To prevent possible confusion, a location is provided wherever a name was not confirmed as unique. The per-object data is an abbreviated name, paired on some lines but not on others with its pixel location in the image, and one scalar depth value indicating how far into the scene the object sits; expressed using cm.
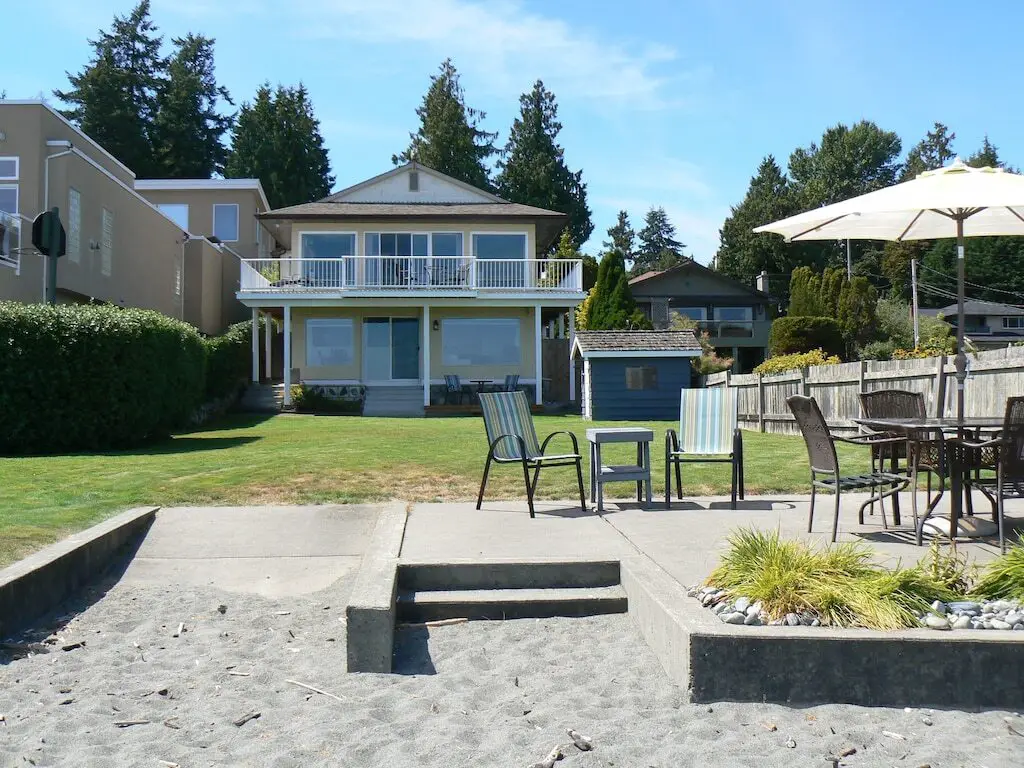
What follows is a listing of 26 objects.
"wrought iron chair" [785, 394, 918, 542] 604
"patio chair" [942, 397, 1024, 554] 543
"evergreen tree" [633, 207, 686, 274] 8456
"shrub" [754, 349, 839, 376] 2303
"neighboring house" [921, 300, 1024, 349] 5316
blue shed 2269
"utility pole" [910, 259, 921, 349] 3716
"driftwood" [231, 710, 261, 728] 359
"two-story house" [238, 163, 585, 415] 2580
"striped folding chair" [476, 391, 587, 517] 742
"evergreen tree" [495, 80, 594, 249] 5384
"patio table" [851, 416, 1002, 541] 577
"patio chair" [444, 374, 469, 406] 2547
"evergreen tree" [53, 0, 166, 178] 4884
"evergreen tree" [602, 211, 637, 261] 8334
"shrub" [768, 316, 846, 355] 3762
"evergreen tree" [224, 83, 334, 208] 4919
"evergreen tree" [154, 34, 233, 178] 5100
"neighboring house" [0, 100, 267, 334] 1825
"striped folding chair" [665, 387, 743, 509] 776
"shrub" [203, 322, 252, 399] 2192
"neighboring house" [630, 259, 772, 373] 4700
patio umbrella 611
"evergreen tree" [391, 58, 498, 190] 5100
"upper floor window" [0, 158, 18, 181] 1834
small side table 737
